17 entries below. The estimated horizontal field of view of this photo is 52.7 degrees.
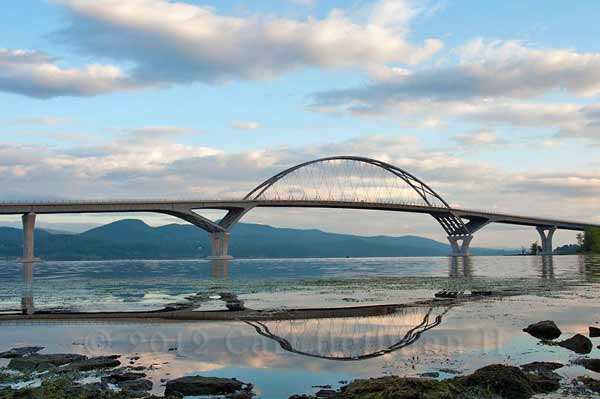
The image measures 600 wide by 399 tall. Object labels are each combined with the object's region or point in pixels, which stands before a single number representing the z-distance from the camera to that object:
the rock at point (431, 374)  12.30
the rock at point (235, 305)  25.84
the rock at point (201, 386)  11.43
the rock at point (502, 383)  10.92
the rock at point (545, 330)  17.41
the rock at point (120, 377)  12.28
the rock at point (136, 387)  11.23
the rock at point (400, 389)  10.21
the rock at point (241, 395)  11.07
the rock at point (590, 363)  13.07
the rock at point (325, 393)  10.94
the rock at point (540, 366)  12.96
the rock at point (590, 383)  11.27
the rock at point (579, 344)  15.23
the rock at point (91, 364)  13.46
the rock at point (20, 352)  15.33
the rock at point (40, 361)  13.72
